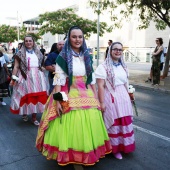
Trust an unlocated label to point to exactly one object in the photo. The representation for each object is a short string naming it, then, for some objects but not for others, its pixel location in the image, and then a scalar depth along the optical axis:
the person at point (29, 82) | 4.17
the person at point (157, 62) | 8.17
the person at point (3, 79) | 5.88
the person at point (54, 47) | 4.08
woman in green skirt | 2.41
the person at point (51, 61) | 3.97
